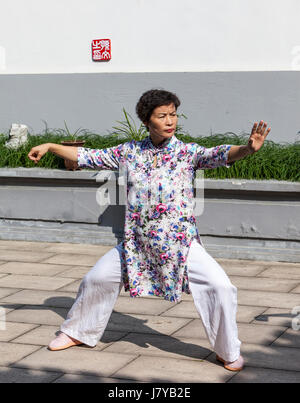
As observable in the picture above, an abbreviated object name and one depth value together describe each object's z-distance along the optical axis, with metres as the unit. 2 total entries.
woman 5.21
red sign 10.52
